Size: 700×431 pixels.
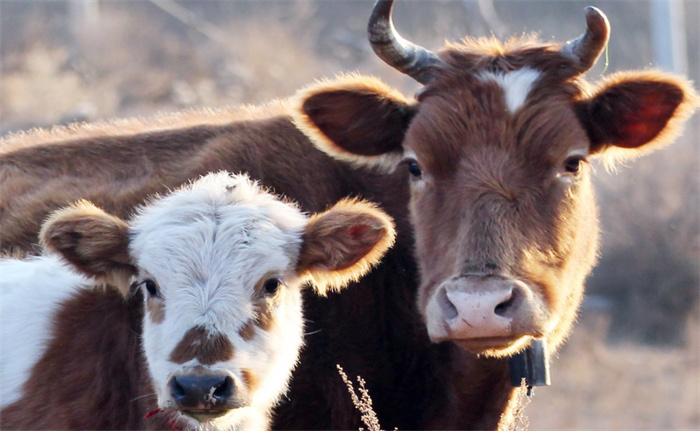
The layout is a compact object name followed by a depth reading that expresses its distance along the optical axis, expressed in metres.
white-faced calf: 8.93
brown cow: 9.92
